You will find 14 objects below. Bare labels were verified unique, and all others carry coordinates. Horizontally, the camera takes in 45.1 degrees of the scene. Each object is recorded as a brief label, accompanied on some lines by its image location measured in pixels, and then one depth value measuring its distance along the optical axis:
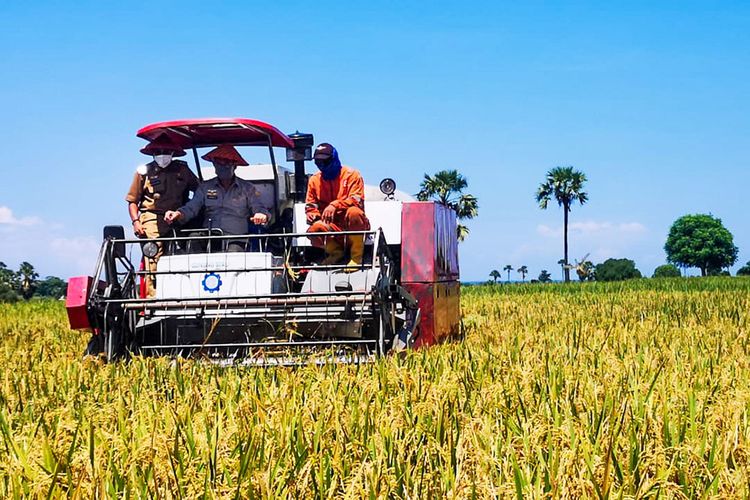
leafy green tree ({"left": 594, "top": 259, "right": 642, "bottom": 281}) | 114.12
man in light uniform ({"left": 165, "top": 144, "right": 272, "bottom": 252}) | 8.95
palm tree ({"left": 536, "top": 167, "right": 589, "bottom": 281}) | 85.00
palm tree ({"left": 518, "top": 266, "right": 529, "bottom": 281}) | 150.19
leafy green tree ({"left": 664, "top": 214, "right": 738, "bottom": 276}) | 128.12
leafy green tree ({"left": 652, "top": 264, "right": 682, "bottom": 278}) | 116.75
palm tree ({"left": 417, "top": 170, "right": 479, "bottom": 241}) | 68.06
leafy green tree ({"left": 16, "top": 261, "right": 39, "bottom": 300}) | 64.19
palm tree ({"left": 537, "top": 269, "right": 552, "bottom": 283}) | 126.38
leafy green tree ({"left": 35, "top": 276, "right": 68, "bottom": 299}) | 105.61
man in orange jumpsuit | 8.47
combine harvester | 7.48
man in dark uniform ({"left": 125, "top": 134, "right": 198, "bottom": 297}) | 9.19
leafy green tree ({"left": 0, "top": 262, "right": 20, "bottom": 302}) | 58.46
